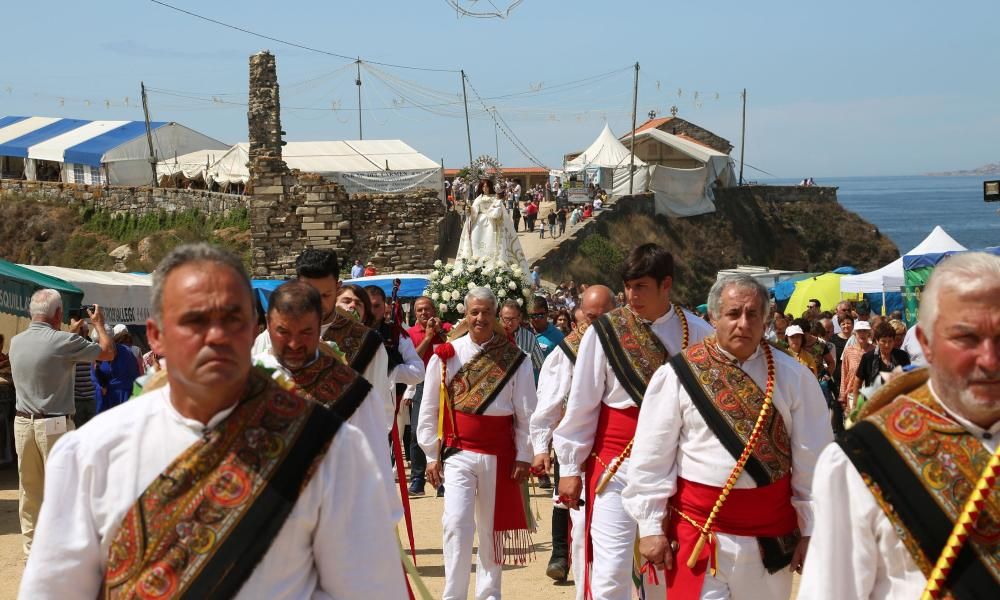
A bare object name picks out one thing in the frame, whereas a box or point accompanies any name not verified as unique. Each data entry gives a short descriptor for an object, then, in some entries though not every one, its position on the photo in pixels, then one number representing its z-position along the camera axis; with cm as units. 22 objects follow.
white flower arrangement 1304
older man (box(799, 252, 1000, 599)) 270
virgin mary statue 2092
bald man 720
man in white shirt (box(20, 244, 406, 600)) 278
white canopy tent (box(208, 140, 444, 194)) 4169
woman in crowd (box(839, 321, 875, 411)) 1270
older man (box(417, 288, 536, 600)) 755
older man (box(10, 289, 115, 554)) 880
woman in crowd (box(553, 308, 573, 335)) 1571
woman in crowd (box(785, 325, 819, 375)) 1305
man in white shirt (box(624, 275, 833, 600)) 506
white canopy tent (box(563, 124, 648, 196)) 5581
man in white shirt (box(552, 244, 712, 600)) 656
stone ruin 3466
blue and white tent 4744
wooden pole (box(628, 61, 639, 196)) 5438
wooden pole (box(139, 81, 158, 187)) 4643
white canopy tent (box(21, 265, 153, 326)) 1530
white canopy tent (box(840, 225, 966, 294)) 2211
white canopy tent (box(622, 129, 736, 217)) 5669
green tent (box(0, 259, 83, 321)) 1266
